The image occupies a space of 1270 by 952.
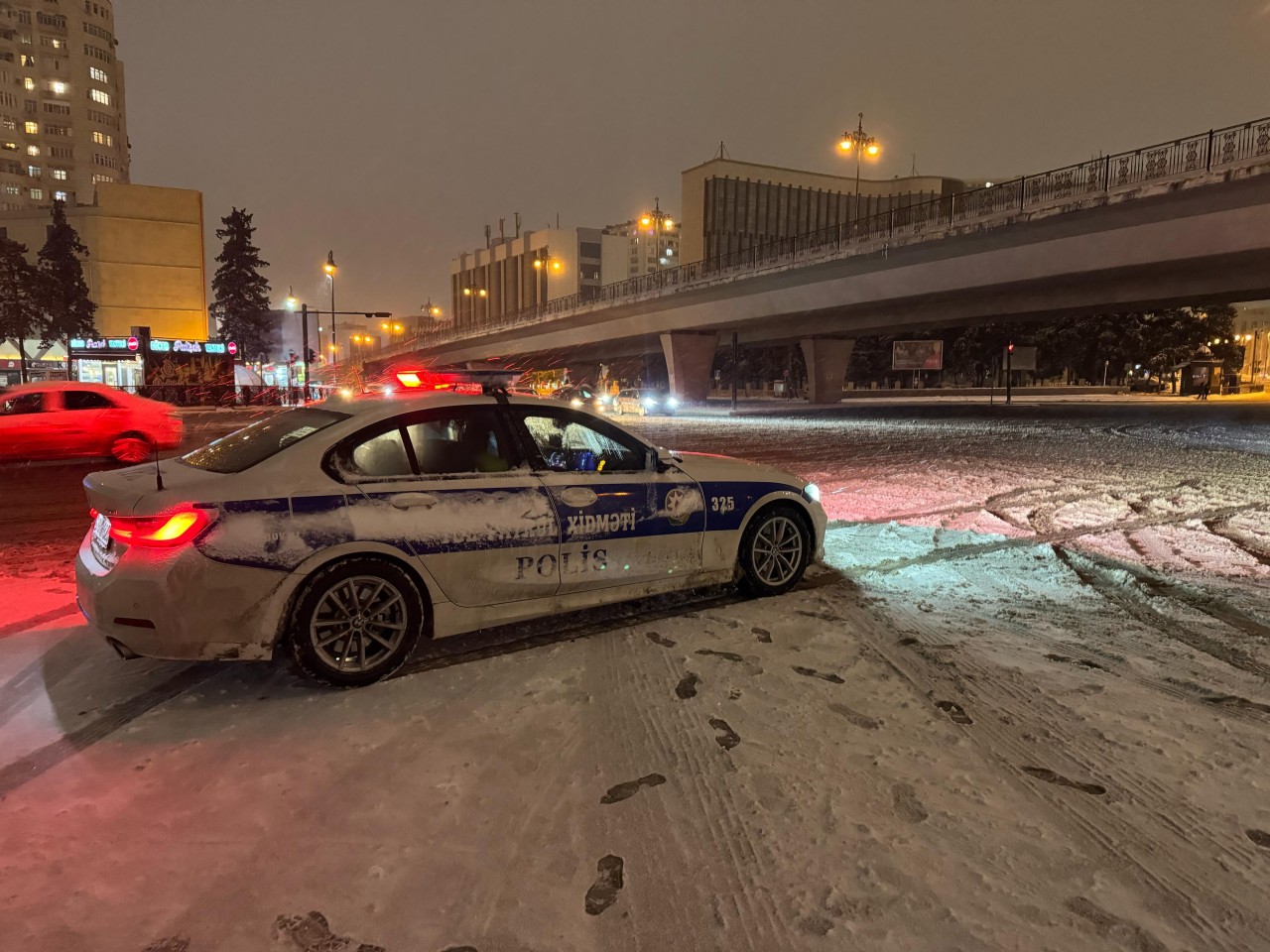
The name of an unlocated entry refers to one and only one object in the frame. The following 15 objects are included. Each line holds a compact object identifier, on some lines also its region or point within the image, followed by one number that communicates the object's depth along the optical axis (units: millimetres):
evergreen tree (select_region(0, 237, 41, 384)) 64062
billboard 59531
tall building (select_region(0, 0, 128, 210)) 108625
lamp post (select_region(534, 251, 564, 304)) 138250
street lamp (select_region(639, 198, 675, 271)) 49938
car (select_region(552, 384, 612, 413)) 30178
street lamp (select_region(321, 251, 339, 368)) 43906
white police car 3986
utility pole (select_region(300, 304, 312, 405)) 44281
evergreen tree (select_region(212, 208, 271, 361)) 83312
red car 14219
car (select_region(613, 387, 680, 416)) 33375
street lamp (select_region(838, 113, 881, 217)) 39156
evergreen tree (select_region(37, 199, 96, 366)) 70375
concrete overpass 21172
